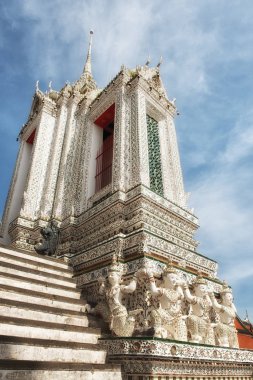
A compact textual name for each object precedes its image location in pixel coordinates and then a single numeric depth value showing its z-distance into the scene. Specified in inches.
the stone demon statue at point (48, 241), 386.6
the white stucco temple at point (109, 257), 173.8
